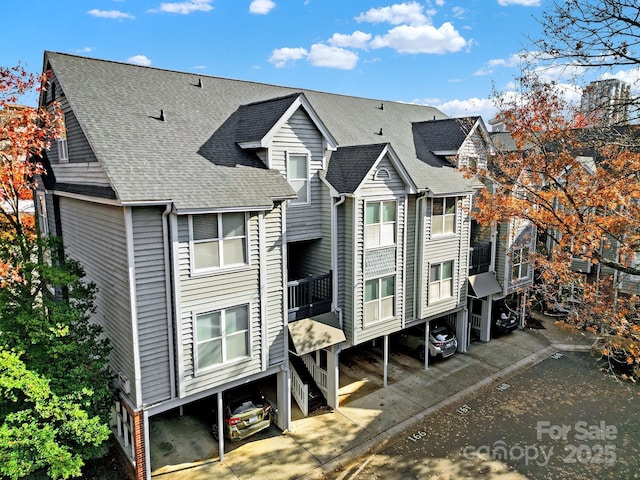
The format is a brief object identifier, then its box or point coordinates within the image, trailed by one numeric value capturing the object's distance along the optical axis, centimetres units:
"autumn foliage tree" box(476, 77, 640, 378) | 1086
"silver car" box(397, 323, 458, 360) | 2051
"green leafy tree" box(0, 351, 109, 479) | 988
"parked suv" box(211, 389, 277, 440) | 1411
